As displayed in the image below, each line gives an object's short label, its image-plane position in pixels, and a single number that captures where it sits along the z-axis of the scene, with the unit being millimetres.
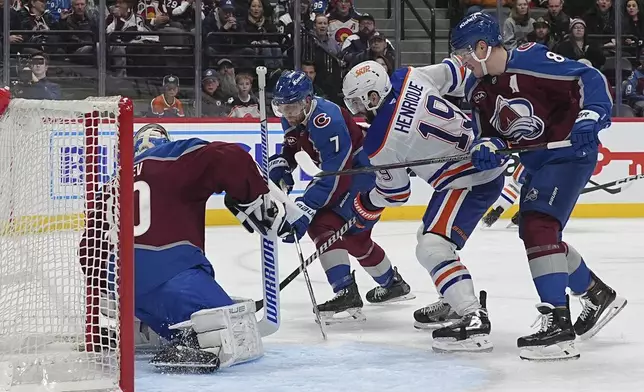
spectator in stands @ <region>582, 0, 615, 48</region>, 16422
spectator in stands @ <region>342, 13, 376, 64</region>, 16281
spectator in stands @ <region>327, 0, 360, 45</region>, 16609
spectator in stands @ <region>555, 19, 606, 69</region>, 16312
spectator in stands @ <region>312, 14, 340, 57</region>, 16078
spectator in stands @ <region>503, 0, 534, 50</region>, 16641
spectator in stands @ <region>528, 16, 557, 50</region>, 16750
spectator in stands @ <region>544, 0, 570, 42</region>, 16828
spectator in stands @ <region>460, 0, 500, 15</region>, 17156
